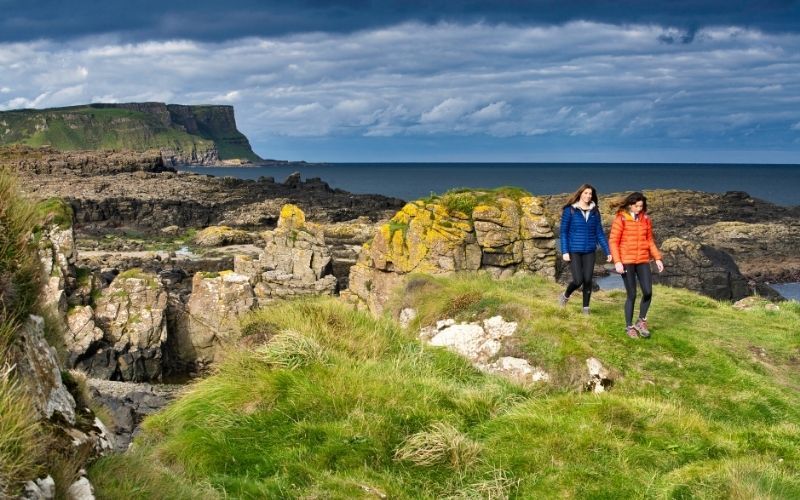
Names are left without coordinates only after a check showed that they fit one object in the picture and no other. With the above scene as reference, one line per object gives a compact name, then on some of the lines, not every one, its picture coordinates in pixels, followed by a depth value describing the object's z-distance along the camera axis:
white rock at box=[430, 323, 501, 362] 12.48
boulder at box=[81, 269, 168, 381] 35.09
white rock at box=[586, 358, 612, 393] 11.24
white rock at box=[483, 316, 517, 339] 12.81
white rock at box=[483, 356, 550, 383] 11.54
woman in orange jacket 13.06
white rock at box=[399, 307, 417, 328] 14.79
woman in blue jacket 14.02
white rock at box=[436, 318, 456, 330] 13.78
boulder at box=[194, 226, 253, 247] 78.45
